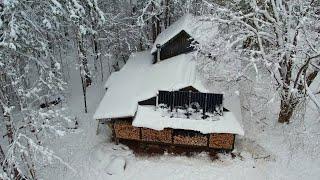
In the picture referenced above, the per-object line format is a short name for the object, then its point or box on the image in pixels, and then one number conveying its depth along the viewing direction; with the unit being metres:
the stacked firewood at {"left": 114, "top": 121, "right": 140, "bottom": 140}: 11.33
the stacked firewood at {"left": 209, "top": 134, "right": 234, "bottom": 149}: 10.97
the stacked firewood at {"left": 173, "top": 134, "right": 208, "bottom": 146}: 11.17
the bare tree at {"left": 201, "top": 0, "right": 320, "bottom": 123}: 9.74
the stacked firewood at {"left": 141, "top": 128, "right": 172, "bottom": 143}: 11.30
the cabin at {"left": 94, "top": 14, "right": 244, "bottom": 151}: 10.79
